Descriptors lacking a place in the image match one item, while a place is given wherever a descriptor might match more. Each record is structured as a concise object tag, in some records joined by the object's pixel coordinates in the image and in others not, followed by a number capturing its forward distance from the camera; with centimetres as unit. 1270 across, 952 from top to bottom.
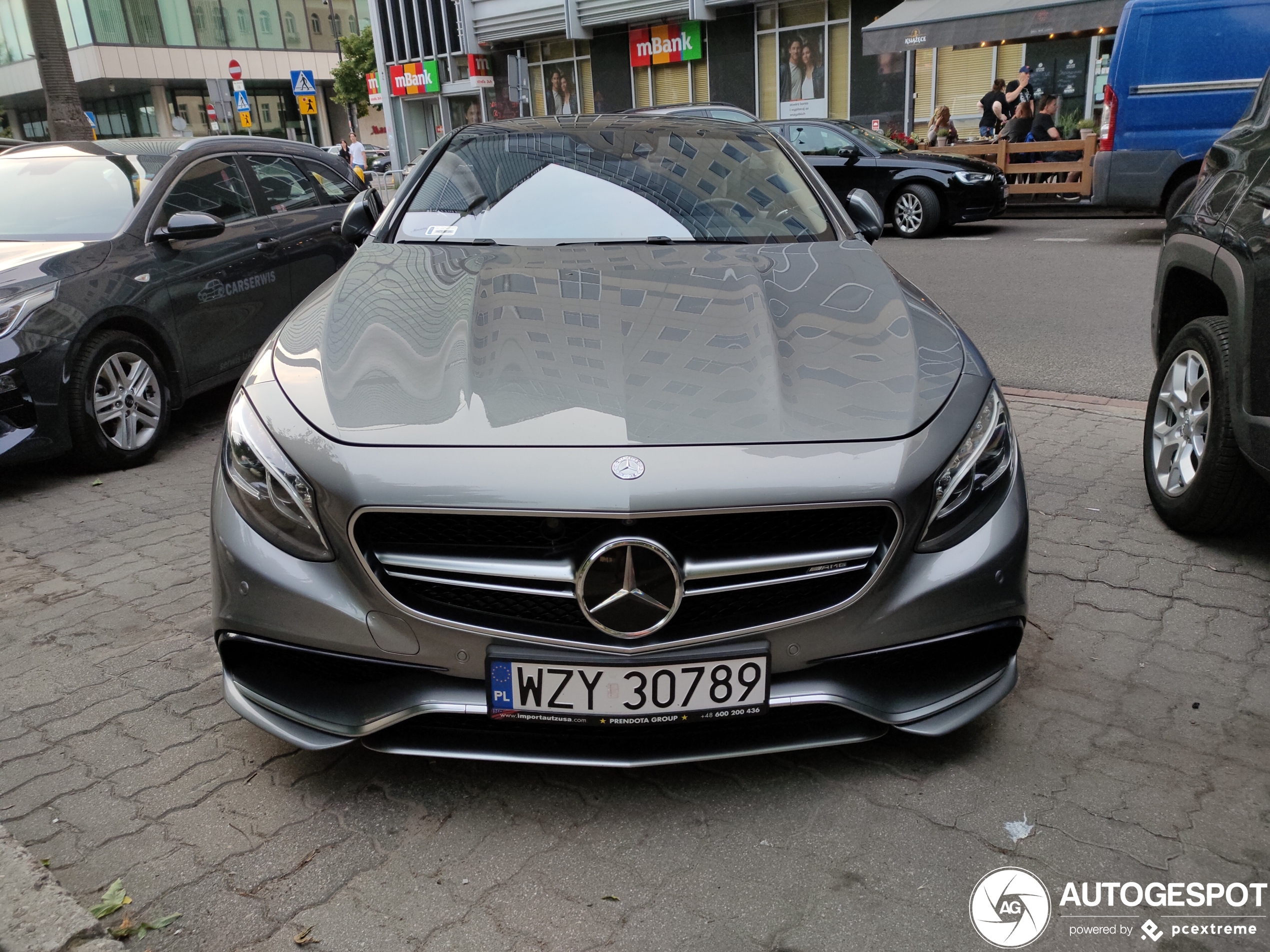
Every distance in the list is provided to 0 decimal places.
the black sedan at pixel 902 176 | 1294
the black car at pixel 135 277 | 478
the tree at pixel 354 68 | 4834
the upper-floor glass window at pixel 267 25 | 5247
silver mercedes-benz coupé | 211
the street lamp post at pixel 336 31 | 5556
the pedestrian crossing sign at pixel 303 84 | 2133
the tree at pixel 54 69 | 1573
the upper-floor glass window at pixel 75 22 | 4722
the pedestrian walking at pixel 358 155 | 2517
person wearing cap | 1591
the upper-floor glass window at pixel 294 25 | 5372
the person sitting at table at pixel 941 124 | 1716
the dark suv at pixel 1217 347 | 312
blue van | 1013
